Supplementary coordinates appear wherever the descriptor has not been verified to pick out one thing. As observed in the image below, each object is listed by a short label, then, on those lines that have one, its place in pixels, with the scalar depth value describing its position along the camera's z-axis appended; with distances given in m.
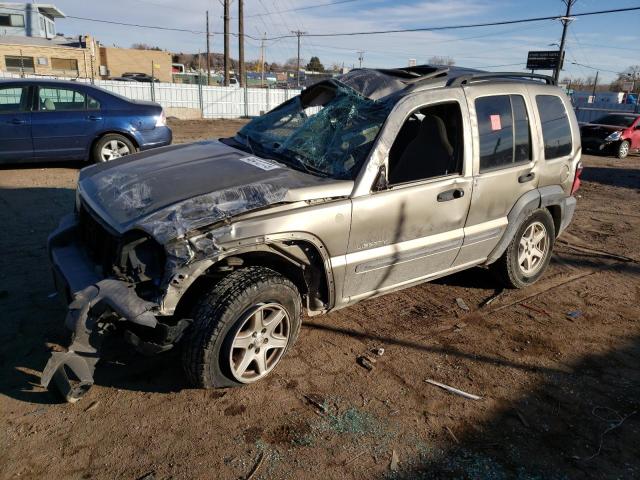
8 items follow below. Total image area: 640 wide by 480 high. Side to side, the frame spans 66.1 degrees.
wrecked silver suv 2.78
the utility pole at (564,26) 31.33
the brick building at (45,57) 34.88
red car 16.09
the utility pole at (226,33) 30.69
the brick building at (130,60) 52.16
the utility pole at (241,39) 31.02
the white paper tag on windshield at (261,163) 3.49
